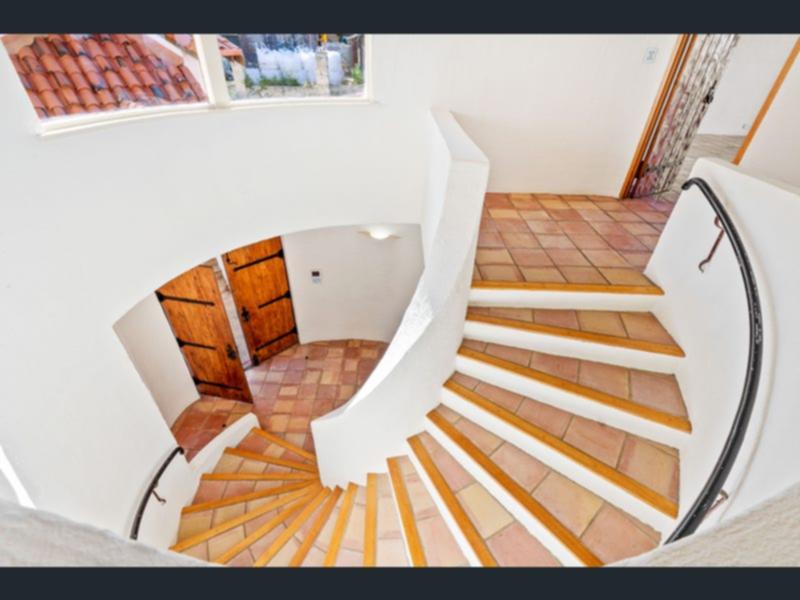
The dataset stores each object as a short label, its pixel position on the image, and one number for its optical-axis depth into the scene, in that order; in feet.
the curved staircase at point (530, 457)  5.95
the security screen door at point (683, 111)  11.13
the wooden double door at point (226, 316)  14.61
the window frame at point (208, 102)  7.23
